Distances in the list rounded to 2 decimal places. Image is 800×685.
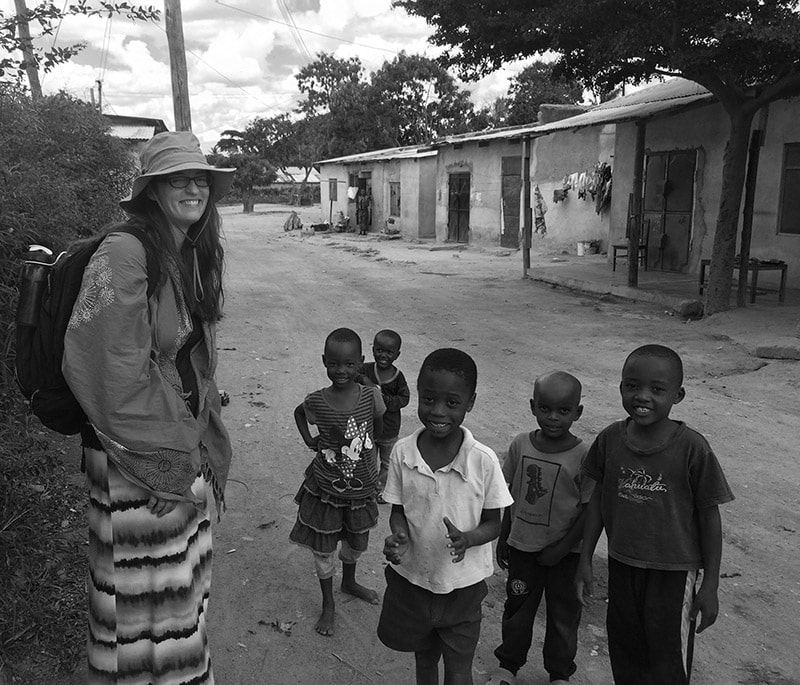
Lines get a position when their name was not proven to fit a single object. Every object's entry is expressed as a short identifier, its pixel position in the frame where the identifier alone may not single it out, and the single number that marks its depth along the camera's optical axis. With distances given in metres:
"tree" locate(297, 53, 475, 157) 36.44
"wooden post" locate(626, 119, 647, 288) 11.69
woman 1.83
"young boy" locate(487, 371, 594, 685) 2.45
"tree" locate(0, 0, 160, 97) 4.55
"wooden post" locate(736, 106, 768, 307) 9.38
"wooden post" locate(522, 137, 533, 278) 13.99
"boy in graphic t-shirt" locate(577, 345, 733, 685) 2.15
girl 2.97
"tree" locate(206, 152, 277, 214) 43.78
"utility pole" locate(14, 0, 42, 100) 4.81
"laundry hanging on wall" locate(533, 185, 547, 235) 19.75
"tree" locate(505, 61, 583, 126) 36.75
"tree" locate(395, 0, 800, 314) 7.92
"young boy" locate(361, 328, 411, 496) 3.91
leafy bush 2.66
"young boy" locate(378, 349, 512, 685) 2.16
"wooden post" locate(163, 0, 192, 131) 12.93
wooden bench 10.02
